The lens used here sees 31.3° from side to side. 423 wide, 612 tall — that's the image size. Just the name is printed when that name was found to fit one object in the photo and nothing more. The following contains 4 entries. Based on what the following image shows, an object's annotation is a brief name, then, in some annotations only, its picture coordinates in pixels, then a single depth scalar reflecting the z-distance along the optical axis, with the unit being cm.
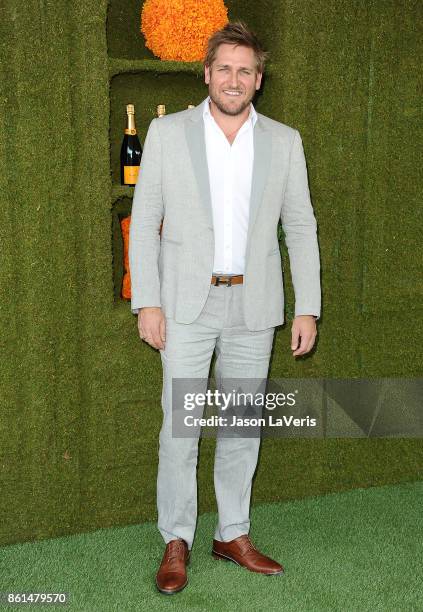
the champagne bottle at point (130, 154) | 306
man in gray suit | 247
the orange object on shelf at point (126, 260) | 306
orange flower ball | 289
